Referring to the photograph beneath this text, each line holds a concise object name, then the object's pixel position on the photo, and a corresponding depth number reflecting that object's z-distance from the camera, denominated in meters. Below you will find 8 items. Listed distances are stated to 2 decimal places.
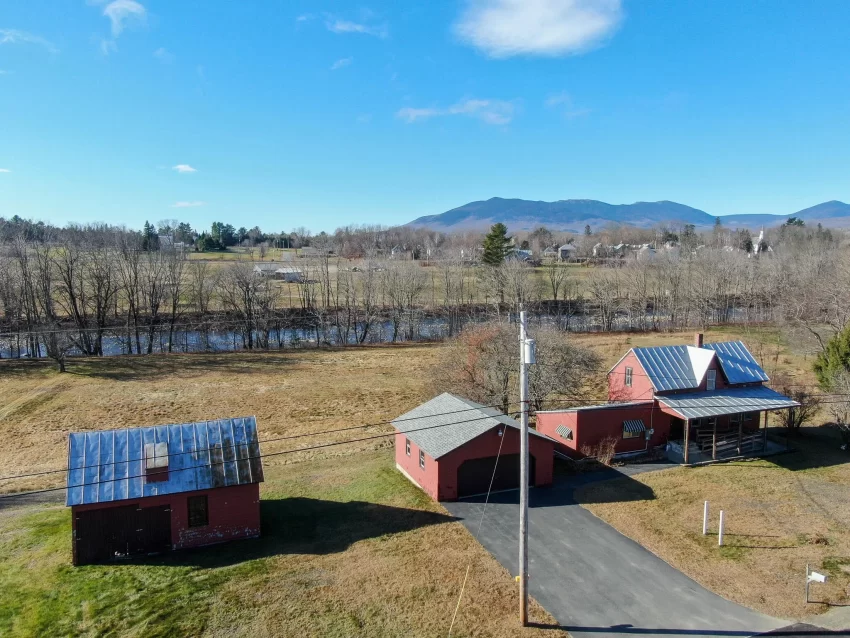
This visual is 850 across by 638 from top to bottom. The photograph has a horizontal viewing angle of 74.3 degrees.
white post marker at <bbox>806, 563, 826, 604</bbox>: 13.33
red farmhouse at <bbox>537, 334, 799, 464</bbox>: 25.95
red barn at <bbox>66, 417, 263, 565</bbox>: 17.02
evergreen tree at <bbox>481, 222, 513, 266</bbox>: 85.64
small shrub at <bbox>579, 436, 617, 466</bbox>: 25.38
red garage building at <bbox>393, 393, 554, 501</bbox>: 21.36
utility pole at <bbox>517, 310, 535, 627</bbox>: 12.41
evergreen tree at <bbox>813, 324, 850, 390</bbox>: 29.52
